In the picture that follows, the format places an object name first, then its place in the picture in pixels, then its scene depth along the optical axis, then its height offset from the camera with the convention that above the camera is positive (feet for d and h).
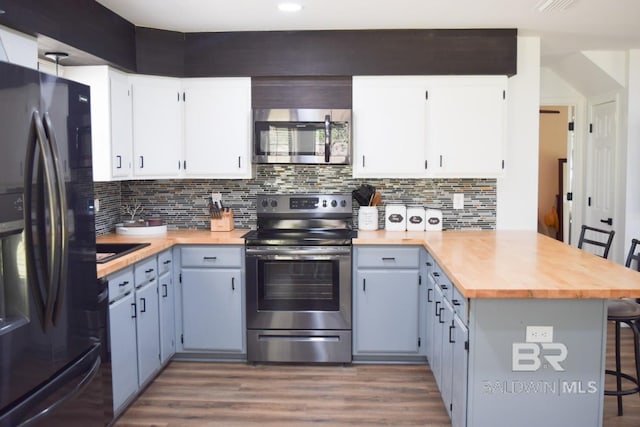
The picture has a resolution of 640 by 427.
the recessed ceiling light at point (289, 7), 10.44 +3.44
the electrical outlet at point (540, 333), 7.31 -2.00
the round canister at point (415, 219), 13.34 -0.86
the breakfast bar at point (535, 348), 7.20 -2.21
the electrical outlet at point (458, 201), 13.79 -0.44
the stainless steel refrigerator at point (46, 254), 5.61 -0.78
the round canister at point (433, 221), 13.35 -0.91
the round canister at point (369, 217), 13.35 -0.81
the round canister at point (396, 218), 13.29 -0.83
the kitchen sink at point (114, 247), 11.24 -1.29
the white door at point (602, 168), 15.46 +0.43
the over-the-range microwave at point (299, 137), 12.69 +1.10
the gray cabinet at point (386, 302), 12.16 -2.64
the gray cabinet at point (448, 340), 7.80 -2.61
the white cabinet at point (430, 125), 12.65 +1.38
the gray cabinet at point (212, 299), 12.32 -2.59
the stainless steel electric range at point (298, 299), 12.13 -2.57
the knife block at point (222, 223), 13.43 -0.94
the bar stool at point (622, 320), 8.69 -2.18
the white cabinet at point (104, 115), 11.14 +1.45
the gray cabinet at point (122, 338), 9.25 -2.69
